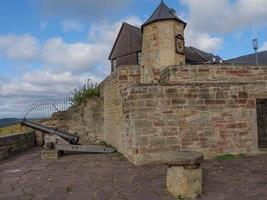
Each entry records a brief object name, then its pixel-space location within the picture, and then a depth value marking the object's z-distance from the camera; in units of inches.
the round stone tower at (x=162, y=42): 598.2
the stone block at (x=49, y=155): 418.3
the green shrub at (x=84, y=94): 626.6
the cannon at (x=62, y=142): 430.6
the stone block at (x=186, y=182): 216.5
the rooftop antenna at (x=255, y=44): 721.0
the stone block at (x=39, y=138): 611.2
